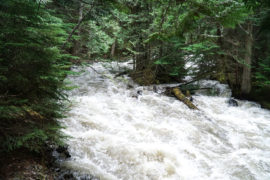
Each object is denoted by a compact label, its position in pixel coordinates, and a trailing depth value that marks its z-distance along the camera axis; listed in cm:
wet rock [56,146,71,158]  318
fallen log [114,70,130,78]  1278
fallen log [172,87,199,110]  817
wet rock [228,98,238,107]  929
